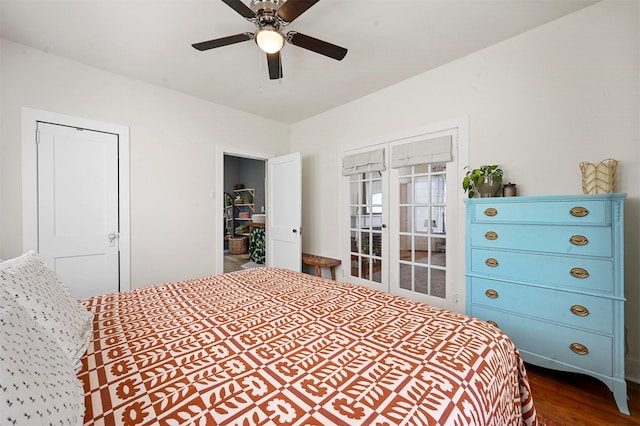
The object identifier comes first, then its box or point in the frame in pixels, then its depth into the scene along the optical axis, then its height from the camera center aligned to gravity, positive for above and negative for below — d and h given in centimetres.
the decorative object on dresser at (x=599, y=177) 175 +22
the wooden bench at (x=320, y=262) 362 -71
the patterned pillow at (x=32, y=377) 49 -36
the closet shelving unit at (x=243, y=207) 763 +12
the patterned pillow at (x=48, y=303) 90 -35
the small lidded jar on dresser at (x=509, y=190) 213 +16
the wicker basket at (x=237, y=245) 711 -91
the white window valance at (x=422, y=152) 267 +62
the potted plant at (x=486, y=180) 221 +25
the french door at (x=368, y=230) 325 -25
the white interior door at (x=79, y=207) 243 +5
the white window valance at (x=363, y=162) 323 +61
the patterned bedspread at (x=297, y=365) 69 -51
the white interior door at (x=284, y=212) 376 -2
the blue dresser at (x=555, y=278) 157 -46
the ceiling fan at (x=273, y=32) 153 +117
